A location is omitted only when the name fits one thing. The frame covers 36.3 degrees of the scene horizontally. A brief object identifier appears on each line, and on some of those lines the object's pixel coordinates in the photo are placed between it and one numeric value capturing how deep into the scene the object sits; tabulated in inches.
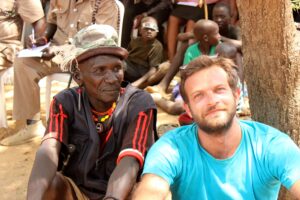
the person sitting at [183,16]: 217.8
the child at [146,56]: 217.6
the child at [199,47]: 178.2
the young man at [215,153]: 74.7
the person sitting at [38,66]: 168.4
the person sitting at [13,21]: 179.2
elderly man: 93.0
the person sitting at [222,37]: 193.6
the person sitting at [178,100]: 158.5
